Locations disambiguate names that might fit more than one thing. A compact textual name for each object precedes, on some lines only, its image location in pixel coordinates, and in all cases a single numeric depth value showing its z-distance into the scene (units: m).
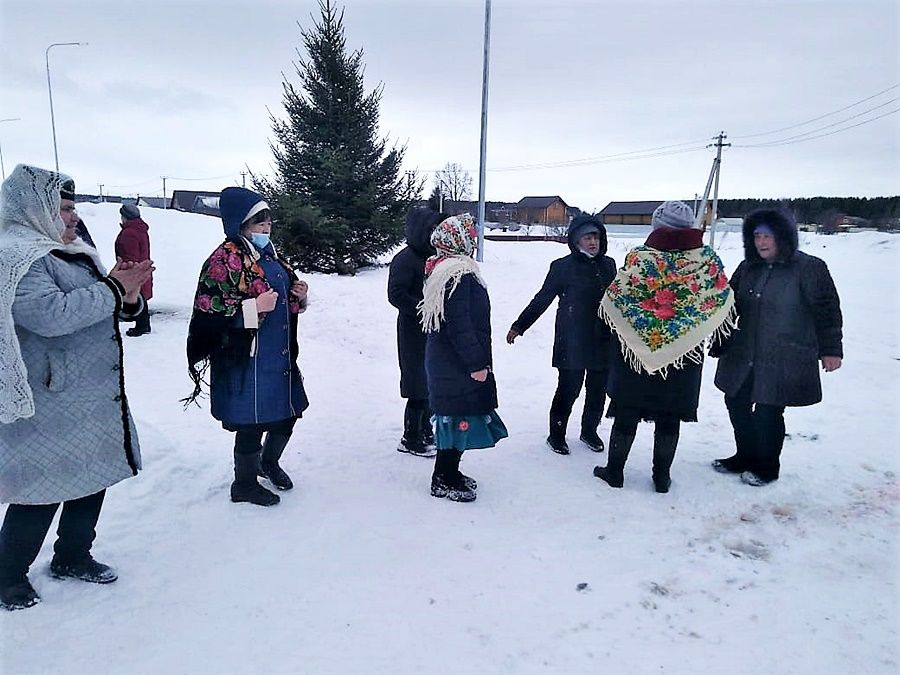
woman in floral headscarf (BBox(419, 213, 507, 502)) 3.34
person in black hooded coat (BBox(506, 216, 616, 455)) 4.25
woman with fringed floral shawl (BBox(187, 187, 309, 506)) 3.03
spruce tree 11.92
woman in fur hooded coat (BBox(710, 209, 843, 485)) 3.63
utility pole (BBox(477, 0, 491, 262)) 14.27
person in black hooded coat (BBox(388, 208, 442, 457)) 4.07
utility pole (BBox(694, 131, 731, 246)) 24.63
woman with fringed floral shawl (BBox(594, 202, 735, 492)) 3.55
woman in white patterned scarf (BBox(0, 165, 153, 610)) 2.21
